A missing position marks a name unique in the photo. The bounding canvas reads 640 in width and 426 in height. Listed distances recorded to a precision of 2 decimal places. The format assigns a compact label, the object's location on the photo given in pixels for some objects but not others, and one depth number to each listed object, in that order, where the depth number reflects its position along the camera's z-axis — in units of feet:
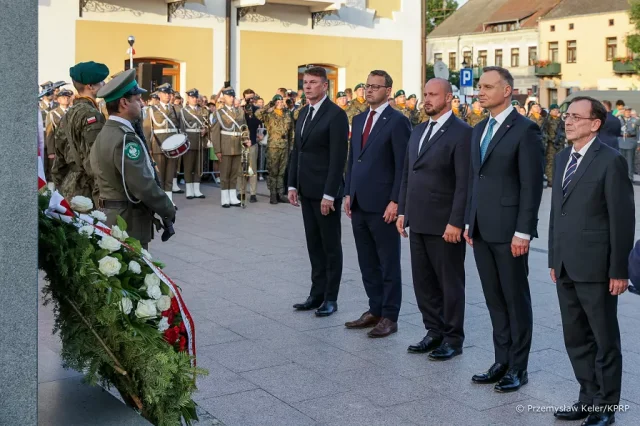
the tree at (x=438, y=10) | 298.97
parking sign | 93.81
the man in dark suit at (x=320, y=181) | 26.03
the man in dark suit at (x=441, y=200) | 21.72
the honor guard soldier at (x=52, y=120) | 53.47
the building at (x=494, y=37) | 245.45
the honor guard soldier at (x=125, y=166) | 19.75
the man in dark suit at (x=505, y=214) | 19.16
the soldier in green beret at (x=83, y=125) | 24.90
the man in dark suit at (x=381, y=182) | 24.27
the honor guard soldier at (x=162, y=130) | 55.88
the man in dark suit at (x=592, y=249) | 16.75
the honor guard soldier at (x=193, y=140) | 59.47
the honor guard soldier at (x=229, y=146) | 55.31
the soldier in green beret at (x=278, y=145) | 57.11
